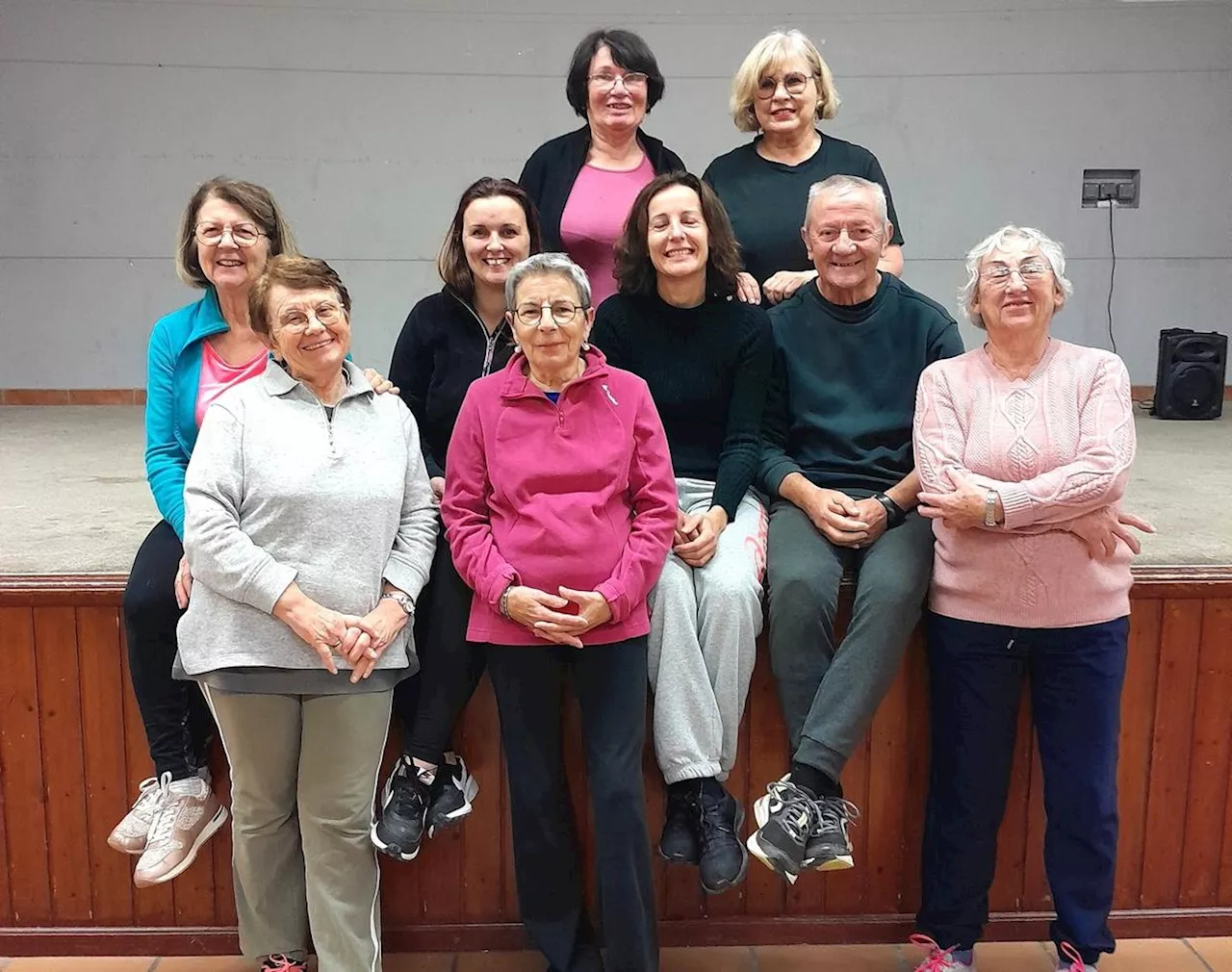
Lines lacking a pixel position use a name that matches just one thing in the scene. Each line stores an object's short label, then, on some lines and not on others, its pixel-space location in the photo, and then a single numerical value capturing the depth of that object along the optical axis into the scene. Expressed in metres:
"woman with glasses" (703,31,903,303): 2.35
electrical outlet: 5.44
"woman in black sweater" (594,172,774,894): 1.84
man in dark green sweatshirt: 1.83
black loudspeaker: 5.02
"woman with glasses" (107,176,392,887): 1.87
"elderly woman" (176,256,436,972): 1.66
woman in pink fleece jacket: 1.72
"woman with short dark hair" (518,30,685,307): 2.43
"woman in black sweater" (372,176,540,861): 1.85
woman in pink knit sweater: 1.75
